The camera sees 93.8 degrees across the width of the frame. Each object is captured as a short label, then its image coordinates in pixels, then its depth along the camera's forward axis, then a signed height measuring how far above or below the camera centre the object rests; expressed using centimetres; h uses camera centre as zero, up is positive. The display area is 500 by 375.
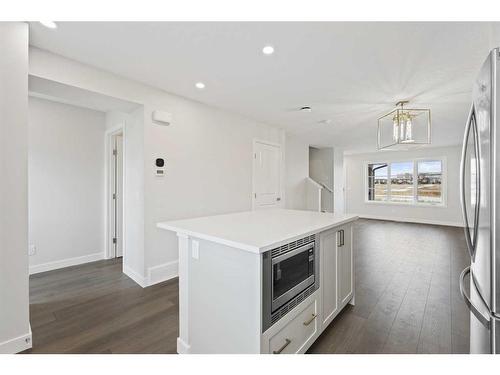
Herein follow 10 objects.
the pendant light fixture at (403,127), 296 +114
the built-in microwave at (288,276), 124 -55
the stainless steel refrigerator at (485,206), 98 -9
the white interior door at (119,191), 373 -9
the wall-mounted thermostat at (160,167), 284 +23
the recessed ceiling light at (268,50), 197 +117
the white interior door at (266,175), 423 +21
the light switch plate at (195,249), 149 -41
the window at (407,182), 707 +14
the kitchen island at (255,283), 123 -59
